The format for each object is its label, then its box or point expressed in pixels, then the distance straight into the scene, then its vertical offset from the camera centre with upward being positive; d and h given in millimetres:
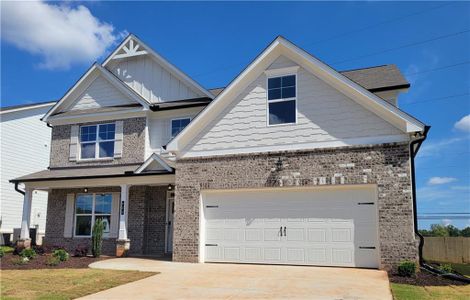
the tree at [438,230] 26650 -857
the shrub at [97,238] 16505 -1051
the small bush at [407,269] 11281 -1400
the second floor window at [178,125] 18969 +3846
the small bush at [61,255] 15080 -1578
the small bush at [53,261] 14163 -1694
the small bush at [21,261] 14536 -1757
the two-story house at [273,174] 12609 +1334
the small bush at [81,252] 16781 -1611
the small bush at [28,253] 15570 -1587
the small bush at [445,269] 11930 -1486
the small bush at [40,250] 17191 -1621
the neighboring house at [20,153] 24953 +3444
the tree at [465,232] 28388 -1028
